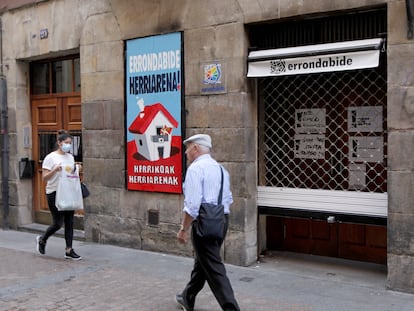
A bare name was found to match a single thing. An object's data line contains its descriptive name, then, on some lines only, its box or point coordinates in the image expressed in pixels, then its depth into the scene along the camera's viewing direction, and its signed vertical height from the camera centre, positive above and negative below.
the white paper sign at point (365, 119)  6.43 +0.29
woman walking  7.46 -0.45
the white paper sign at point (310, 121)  6.92 +0.29
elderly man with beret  4.82 -0.54
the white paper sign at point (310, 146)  6.92 -0.03
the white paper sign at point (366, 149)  6.46 -0.07
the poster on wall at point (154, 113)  7.52 +0.44
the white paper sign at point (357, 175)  6.61 -0.38
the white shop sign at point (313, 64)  5.95 +0.91
